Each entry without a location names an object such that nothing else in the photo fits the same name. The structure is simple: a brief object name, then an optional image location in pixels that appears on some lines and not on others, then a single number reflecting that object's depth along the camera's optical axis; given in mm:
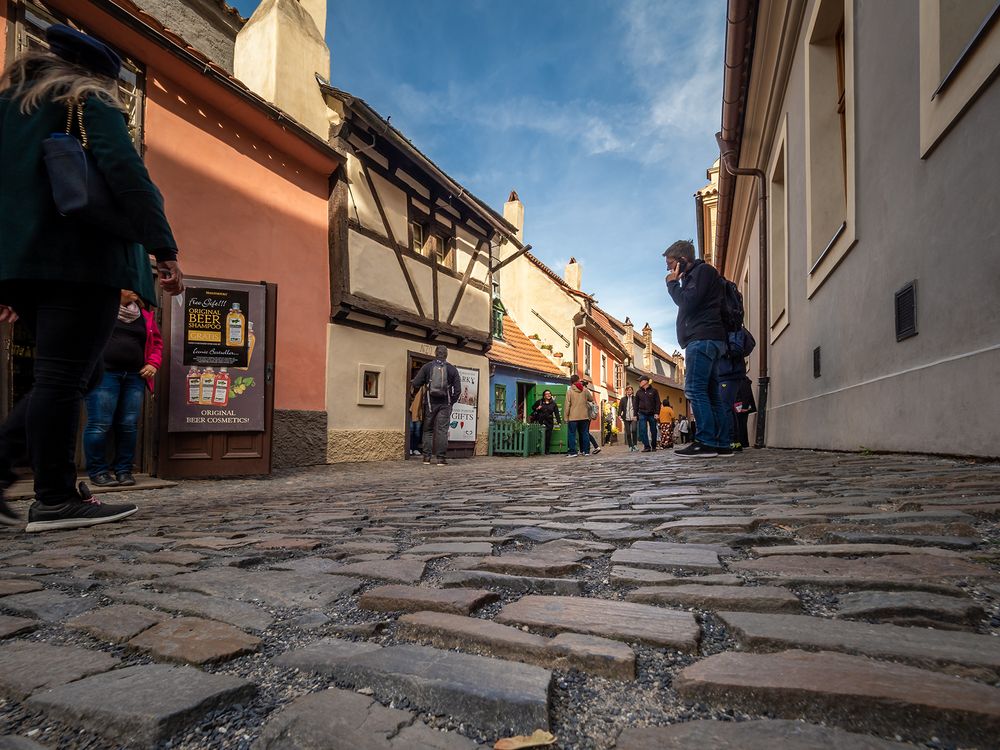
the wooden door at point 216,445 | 6006
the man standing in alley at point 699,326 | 5418
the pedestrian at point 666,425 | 19609
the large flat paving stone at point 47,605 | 1330
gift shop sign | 12414
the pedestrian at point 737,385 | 6504
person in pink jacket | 4832
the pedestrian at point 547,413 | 15172
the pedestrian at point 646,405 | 11844
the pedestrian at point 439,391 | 8688
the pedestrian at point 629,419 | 15406
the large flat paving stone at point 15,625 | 1195
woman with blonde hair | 2316
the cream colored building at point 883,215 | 2730
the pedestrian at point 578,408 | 12344
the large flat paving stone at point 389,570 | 1494
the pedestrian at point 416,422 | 10266
